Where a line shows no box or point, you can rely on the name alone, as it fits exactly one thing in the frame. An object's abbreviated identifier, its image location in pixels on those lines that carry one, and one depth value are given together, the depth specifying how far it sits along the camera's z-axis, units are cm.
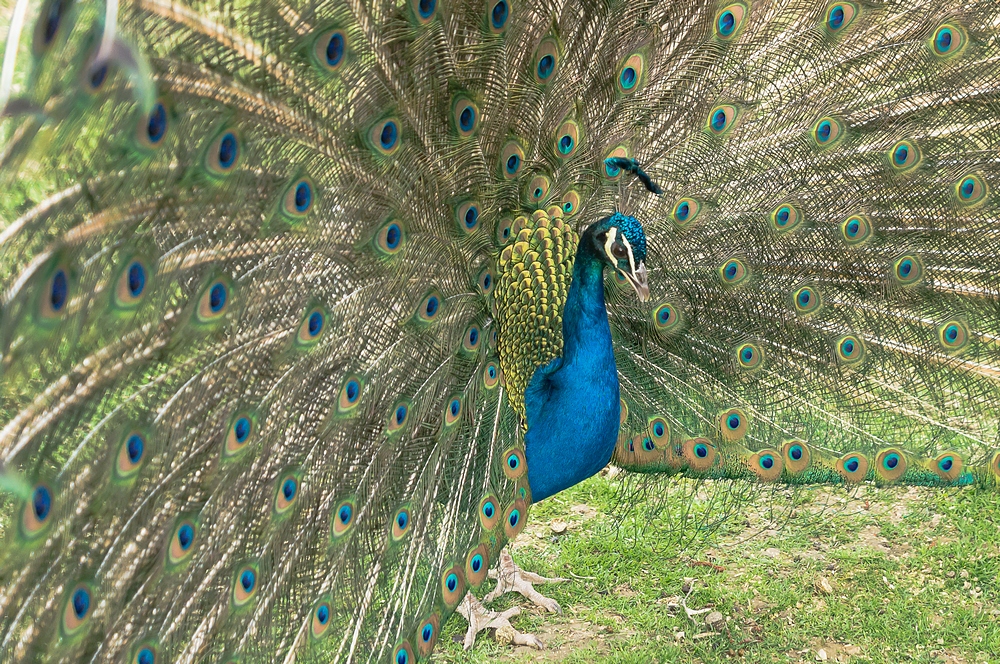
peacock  135
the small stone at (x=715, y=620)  281
